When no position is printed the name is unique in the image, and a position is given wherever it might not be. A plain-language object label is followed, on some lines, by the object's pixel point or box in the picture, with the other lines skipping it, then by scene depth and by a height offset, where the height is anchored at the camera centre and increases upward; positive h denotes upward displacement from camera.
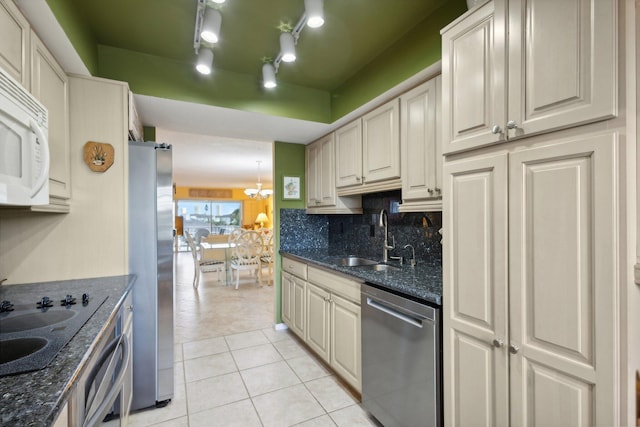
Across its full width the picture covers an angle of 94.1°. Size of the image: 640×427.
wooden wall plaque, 1.82 +0.36
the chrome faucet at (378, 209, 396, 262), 2.53 -0.23
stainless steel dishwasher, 1.43 -0.80
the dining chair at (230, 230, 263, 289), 5.30 -0.71
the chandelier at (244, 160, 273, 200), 7.89 +0.54
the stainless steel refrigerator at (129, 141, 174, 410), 1.99 -0.34
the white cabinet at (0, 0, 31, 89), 1.12 +0.69
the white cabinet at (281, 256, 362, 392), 2.08 -0.86
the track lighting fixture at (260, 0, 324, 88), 1.47 +1.03
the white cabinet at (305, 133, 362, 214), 2.96 +0.32
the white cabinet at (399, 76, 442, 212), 1.82 +0.41
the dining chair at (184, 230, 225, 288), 5.42 -0.94
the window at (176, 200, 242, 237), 11.09 -0.07
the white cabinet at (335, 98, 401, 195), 2.17 +0.49
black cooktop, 0.88 -0.43
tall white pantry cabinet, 0.87 -0.01
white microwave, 0.95 +0.23
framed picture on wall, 3.47 +0.29
